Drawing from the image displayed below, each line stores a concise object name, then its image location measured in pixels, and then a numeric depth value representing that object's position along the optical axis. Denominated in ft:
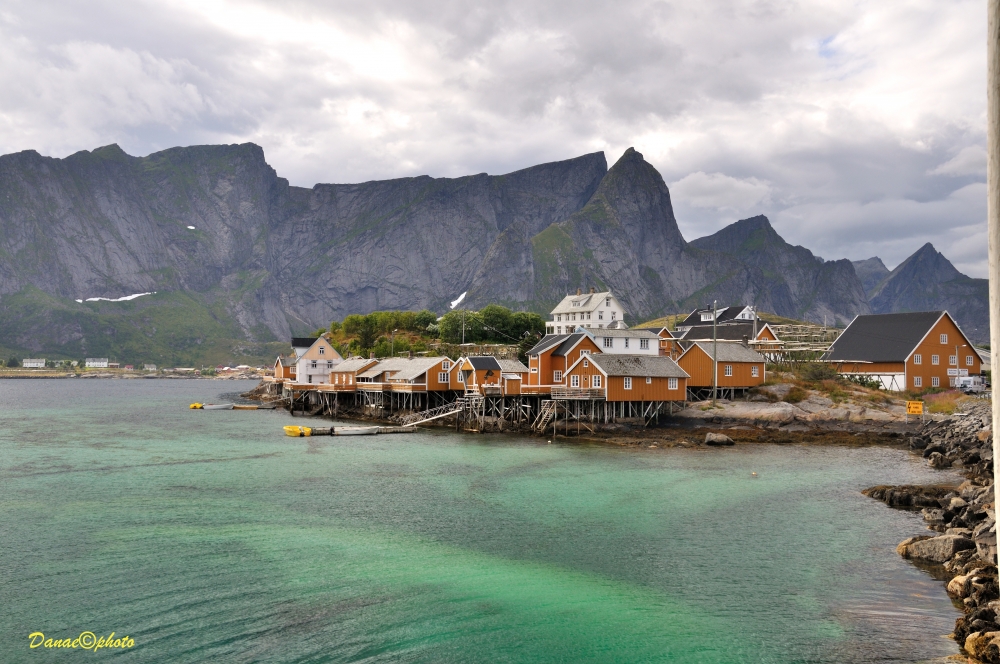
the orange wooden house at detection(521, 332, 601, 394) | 194.70
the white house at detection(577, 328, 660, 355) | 202.56
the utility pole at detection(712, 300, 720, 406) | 198.90
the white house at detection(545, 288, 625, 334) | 367.86
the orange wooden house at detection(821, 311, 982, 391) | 210.59
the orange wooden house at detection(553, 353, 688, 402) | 182.70
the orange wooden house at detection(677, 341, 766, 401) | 206.18
